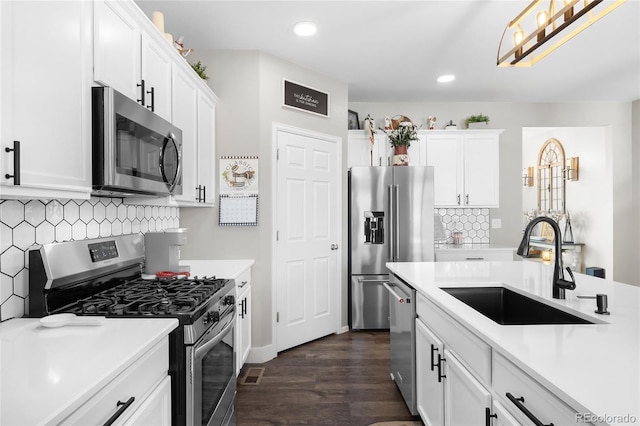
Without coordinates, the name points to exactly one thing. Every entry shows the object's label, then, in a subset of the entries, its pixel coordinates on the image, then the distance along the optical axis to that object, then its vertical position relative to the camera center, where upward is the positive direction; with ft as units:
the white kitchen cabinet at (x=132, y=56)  5.20 +2.49
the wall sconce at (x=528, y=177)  24.61 +2.33
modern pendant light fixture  5.21 +2.85
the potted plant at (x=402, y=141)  14.60 +2.76
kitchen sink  6.11 -1.53
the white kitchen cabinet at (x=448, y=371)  4.43 -2.21
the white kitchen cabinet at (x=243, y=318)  8.88 -2.60
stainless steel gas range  4.73 -1.26
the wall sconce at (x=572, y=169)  19.77 +2.32
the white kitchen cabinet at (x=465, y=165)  15.37 +1.92
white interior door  11.50 -0.73
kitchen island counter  2.66 -1.24
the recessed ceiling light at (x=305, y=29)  9.49 +4.67
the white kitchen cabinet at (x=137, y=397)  3.09 -1.72
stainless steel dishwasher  7.43 -2.63
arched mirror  21.70 +2.14
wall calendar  10.81 +0.62
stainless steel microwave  4.96 +0.96
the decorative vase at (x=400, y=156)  14.57 +2.16
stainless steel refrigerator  13.64 -0.64
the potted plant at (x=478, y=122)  15.55 +3.74
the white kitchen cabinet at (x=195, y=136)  8.18 +1.86
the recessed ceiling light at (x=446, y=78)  13.33 +4.75
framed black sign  11.66 +3.64
